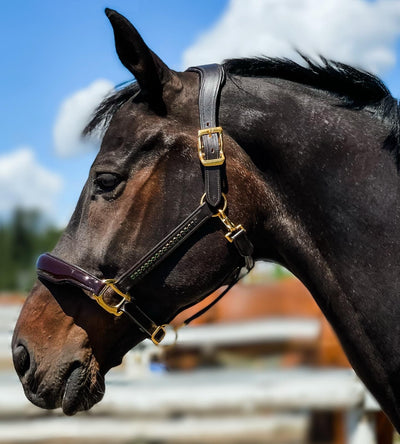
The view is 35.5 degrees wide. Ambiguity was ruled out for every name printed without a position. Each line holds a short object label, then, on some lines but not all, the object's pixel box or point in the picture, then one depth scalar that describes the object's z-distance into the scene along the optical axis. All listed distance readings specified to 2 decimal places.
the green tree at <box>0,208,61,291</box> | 59.56
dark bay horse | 2.16
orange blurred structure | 5.18
